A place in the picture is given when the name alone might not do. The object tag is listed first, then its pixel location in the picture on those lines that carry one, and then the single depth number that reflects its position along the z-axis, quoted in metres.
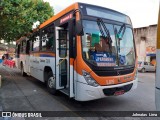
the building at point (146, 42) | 19.02
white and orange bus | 3.60
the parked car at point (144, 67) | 16.29
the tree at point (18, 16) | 5.60
